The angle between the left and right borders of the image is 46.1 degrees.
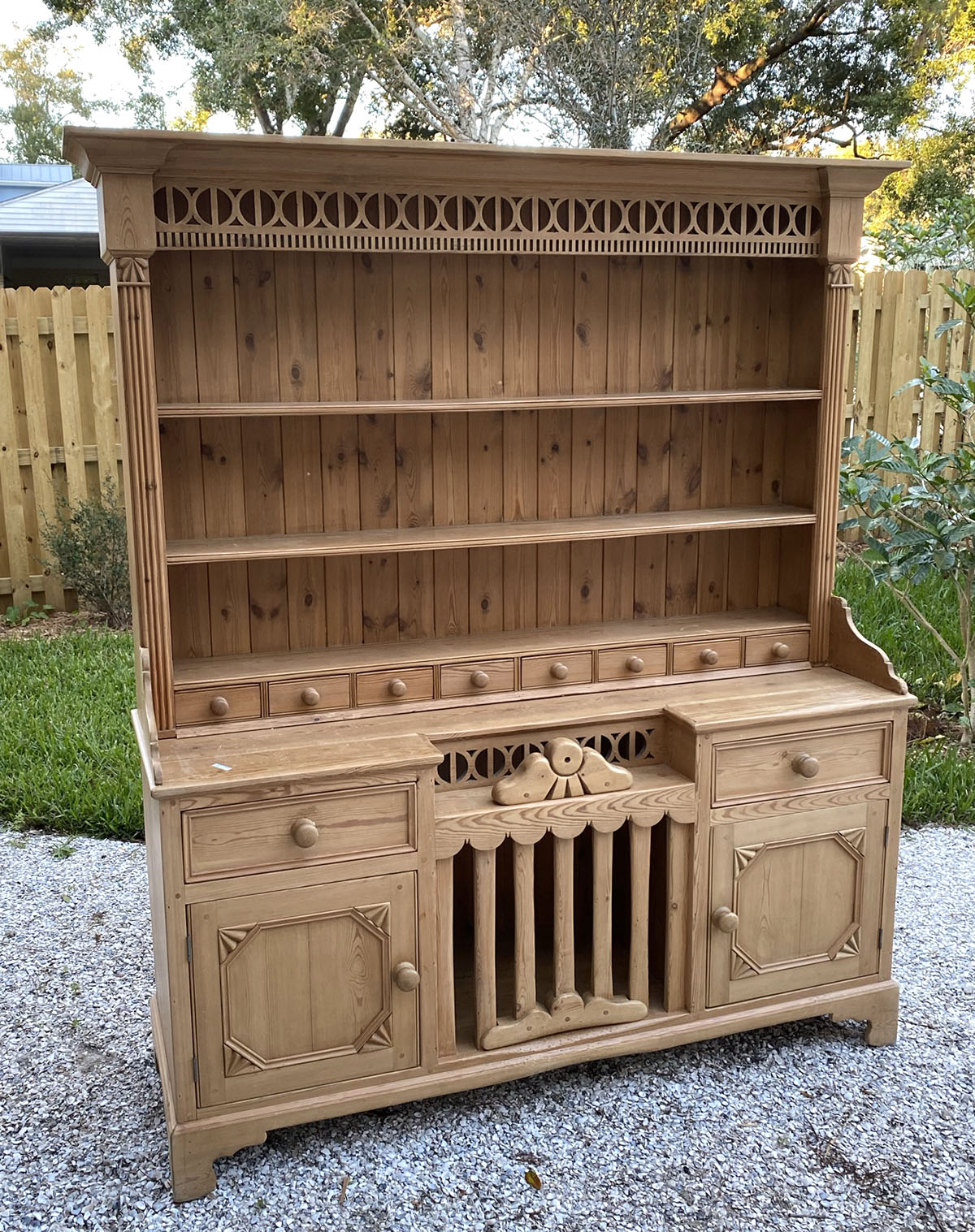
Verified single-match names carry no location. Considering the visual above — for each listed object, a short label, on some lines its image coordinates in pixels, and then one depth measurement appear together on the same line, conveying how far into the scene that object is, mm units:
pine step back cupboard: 2338
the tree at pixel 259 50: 12703
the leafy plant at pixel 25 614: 6242
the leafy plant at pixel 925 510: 4168
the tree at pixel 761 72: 11727
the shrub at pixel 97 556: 6055
